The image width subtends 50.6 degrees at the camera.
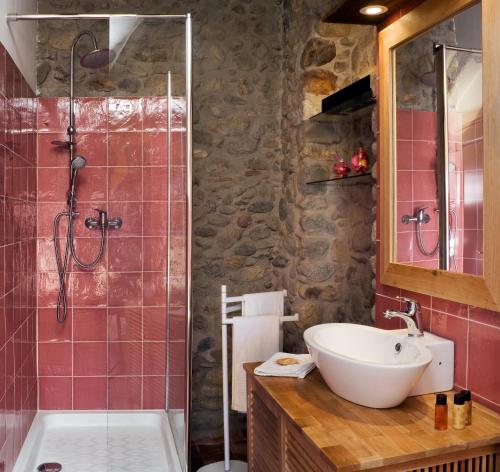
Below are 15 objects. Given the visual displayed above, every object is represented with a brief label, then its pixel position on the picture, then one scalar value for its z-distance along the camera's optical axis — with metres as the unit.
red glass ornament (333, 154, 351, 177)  2.75
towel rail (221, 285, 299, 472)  2.79
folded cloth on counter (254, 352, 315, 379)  2.07
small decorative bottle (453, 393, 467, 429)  1.58
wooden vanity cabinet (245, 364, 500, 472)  1.44
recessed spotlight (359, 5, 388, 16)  2.11
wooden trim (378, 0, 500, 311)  1.63
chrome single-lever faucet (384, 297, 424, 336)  1.91
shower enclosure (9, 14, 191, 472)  2.69
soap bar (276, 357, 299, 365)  2.20
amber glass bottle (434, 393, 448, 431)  1.57
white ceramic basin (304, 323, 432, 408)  1.59
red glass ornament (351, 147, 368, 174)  2.59
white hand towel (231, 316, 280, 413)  2.69
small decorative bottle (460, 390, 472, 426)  1.58
